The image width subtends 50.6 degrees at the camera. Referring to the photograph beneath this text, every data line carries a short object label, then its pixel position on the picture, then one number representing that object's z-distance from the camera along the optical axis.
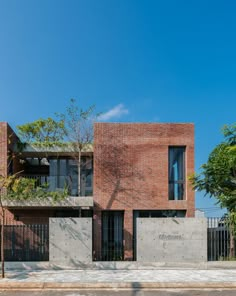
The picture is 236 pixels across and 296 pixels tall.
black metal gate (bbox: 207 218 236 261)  10.30
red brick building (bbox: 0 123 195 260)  12.02
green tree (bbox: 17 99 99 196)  12.37
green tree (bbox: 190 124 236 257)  11.48
